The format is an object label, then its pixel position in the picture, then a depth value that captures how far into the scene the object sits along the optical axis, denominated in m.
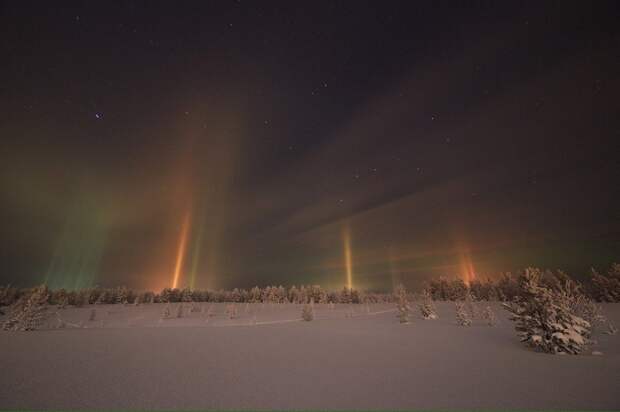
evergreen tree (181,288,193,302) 75.00
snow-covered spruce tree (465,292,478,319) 22.31
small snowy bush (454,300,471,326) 17.31
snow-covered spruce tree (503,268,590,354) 8.95
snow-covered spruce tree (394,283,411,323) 20.76
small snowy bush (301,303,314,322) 24.53
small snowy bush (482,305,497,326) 17.27
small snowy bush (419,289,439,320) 22.61
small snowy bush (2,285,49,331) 17.28
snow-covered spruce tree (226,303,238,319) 37.14
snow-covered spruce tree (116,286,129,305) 67.94
